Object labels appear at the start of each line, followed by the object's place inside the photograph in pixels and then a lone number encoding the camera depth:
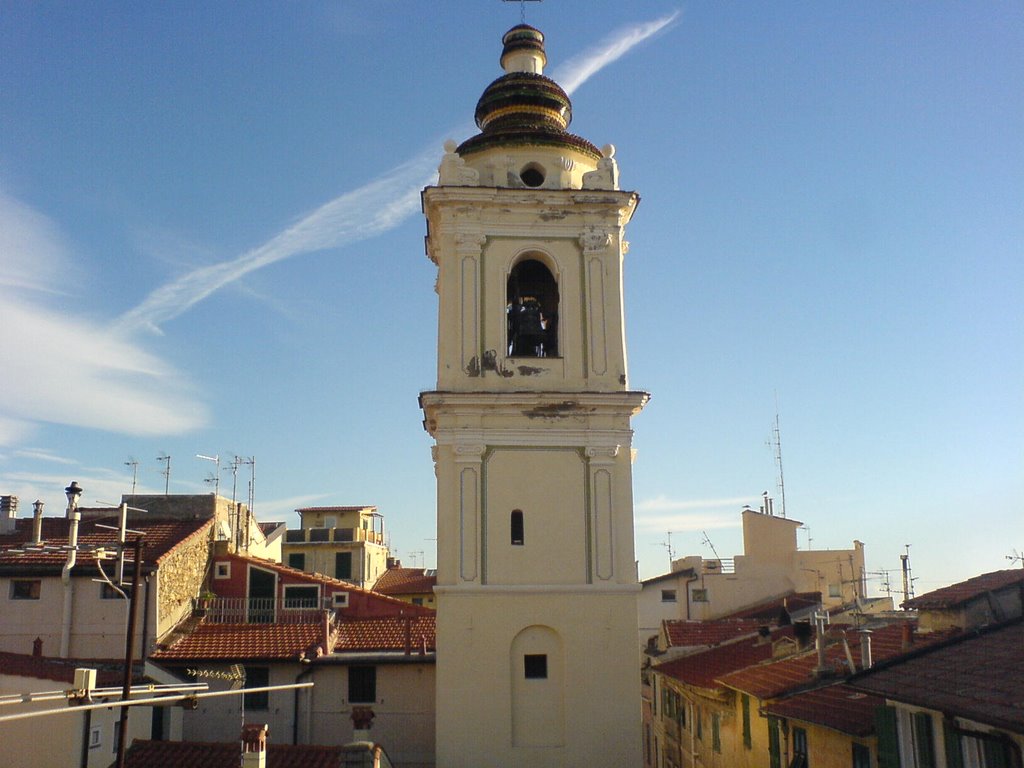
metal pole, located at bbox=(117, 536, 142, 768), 14.58
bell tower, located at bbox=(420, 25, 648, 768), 18.39
